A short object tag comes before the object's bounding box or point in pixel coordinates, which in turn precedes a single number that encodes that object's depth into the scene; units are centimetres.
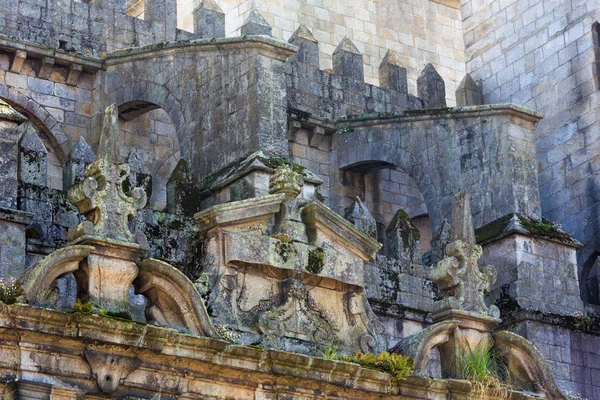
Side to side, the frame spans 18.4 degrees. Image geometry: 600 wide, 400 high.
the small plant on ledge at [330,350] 2052
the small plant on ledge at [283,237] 2117
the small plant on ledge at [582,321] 2592
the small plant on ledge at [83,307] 1856
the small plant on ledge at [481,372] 2156
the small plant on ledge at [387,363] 2075
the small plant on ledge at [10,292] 1820
